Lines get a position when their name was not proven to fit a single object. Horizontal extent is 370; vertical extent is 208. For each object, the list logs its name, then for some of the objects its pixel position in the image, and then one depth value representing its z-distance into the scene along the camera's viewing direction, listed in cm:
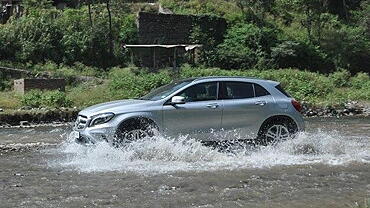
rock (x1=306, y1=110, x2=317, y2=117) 2750
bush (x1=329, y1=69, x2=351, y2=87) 3812
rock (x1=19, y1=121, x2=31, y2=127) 2194
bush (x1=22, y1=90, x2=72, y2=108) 2522
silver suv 1091
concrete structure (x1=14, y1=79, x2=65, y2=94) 2881
